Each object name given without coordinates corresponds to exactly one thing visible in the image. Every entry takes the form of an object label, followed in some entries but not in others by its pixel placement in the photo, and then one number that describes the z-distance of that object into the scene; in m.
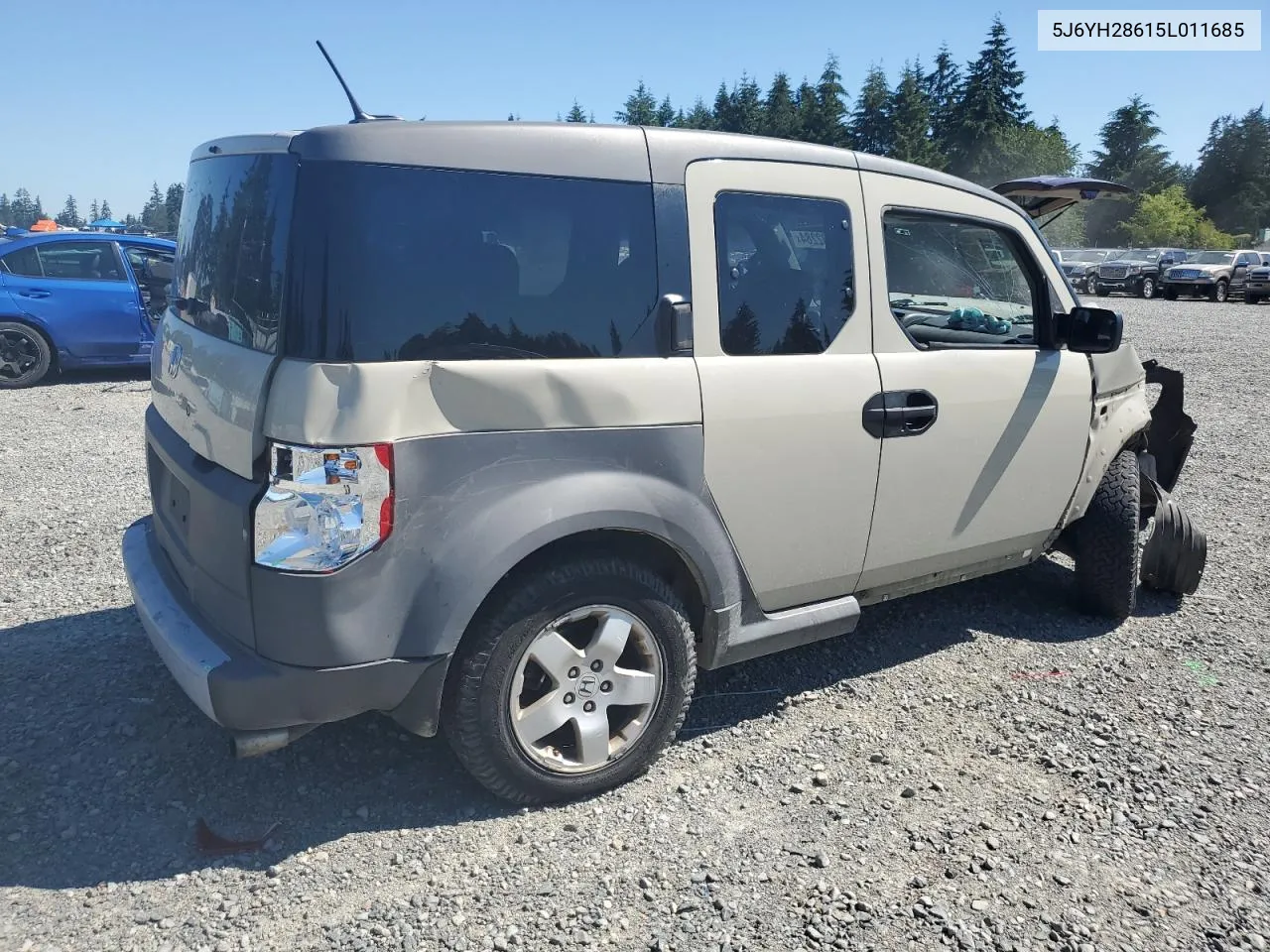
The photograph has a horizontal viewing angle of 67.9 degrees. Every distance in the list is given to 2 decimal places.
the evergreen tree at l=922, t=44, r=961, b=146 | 71.06
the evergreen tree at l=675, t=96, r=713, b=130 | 80.81
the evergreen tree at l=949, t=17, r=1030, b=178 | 68.31
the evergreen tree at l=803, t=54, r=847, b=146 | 72.88
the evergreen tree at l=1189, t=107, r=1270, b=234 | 73.88
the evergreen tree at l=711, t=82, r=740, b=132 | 81.69
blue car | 10.12
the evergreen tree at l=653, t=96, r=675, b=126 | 85.75
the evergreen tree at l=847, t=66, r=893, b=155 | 69.19
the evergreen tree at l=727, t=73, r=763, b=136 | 76.38
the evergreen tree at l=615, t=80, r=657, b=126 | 83.90
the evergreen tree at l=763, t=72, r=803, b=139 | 74.06
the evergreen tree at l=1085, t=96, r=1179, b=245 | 76.56
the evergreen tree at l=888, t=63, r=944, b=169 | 66.50
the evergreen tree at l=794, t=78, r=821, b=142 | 73.44
